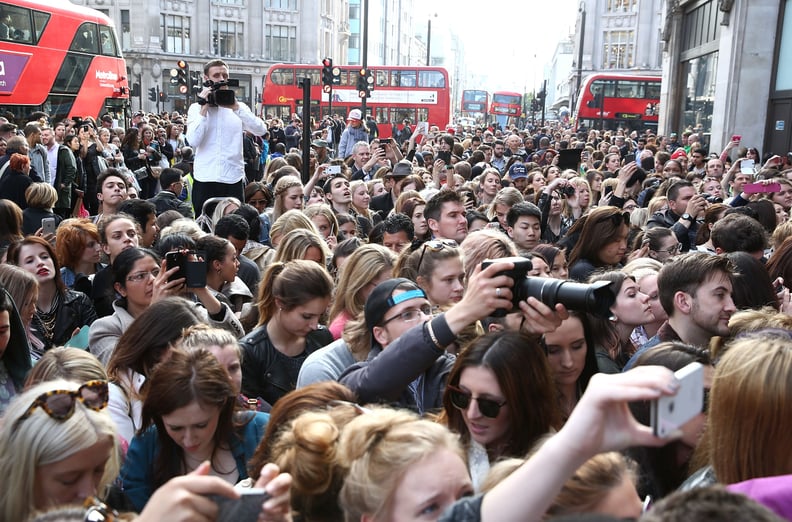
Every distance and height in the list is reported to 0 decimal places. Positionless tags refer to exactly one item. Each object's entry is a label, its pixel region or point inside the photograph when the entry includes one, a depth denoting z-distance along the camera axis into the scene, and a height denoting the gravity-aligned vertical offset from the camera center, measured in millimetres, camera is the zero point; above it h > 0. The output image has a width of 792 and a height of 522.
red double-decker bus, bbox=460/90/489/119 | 61594 +959
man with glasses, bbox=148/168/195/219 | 9375 -1098
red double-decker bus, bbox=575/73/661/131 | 37969 +862
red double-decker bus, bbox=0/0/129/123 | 20359 +1046
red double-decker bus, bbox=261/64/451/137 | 37688 +782
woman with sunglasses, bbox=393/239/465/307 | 4711 -918
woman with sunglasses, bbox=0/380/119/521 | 2650 -1152
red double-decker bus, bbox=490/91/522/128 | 56781 +715
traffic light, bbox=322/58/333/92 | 25250 +1157
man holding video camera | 8789 -404
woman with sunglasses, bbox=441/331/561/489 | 2939 -1028
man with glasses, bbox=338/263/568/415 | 2854 -883
